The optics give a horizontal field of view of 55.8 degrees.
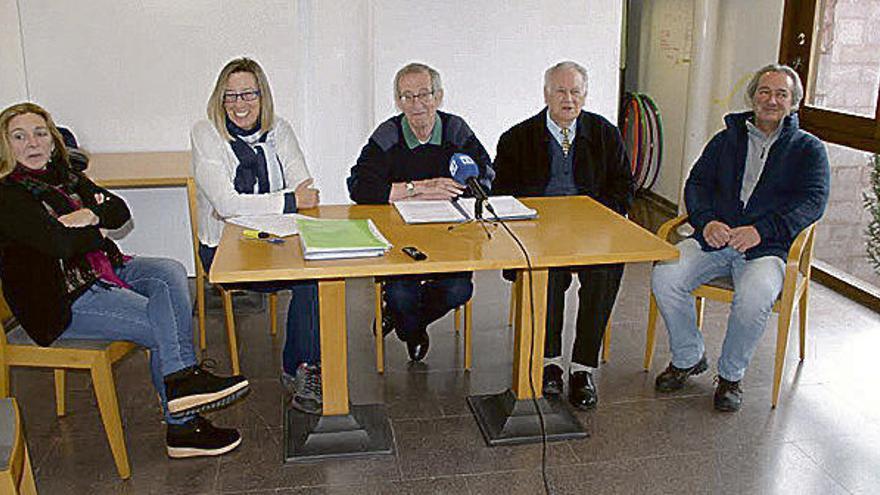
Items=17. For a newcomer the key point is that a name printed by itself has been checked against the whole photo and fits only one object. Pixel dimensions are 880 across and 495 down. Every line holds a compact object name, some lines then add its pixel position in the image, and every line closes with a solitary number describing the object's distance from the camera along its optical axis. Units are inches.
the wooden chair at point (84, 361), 99.7
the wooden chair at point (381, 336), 130.7
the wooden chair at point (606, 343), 136.4
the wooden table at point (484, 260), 89.9
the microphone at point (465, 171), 105.5
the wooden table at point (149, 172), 144.2
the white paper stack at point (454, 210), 109.0
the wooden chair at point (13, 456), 68.2
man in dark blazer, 122.7
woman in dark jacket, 98.4
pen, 99.1
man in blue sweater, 123.6
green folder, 91.4
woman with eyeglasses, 116.0
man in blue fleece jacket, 120.3
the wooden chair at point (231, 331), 125.8
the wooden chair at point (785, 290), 118.3
